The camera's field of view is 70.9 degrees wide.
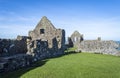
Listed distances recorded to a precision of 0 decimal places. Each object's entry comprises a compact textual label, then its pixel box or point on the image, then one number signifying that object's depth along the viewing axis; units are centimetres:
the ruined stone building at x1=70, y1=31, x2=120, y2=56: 1395
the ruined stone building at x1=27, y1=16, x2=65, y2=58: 955
